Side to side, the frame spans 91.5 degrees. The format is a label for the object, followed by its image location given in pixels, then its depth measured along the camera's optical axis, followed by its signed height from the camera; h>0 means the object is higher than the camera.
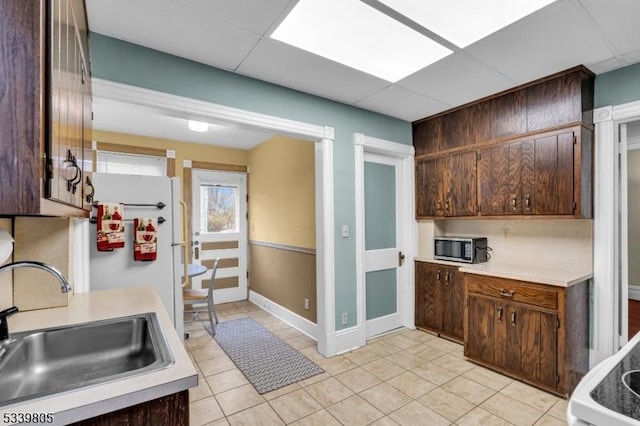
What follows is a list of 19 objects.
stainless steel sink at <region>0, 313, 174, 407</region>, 1.10 -0.57
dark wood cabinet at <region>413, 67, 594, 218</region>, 2.48 +0.54
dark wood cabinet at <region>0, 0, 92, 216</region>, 0.65 +0.23
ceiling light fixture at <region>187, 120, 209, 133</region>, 3.37 +0.96
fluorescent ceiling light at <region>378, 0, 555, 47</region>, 1.74 +1.17
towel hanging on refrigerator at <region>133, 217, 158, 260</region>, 2.56 -0.21
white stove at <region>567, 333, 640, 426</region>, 0.69 -0.45
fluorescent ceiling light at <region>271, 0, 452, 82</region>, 1.83 +1.18
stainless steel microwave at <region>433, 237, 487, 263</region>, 3.21 -0.40
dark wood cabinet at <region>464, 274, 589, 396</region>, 2.30 -0.95
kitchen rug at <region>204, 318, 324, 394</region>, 2.60 -1.39
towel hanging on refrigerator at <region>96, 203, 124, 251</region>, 2.39 -0.10
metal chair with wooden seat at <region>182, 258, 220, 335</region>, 3.51 -0.95
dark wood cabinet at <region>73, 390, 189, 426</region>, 0.82 -0.55
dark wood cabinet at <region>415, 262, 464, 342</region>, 3.25 -0.96
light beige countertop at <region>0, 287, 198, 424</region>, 0.76 -0.47
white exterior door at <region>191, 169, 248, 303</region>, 4.76 -0.26
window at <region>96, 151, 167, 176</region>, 4.11 +0.69
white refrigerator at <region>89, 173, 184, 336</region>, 2.48 -0.27
